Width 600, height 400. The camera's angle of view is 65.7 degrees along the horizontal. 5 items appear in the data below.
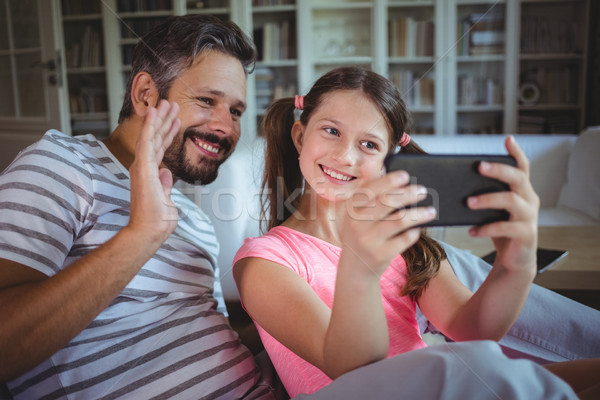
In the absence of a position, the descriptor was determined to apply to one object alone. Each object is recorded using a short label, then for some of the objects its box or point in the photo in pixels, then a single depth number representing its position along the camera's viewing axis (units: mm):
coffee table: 872
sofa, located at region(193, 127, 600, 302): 1153
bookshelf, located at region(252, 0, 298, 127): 2717
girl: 407
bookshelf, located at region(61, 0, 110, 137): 2729
